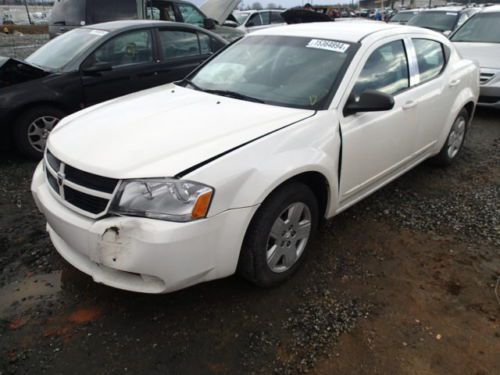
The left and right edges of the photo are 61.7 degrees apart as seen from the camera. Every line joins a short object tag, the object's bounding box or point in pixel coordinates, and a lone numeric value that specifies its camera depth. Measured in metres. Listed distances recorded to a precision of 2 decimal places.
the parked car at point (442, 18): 10.84
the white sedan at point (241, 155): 2.16
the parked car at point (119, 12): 8.36
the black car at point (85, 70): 4.77
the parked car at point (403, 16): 13.95
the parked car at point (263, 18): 15.05
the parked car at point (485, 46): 6.59
